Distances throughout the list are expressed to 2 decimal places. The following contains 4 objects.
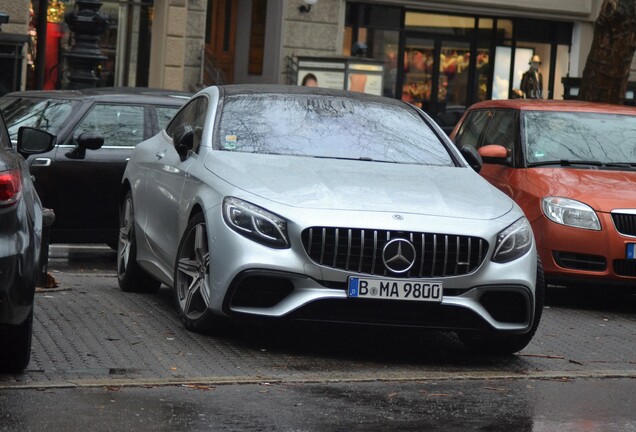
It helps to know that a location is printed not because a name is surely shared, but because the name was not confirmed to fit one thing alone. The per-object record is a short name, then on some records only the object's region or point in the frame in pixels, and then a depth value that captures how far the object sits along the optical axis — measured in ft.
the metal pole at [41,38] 81.87
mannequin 101.71
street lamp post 56.95
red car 35.76
